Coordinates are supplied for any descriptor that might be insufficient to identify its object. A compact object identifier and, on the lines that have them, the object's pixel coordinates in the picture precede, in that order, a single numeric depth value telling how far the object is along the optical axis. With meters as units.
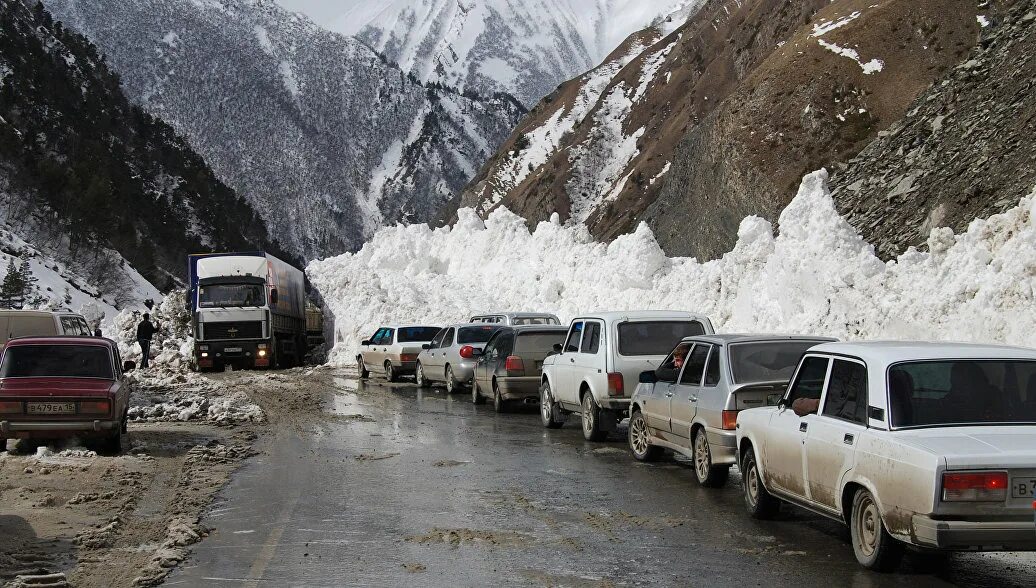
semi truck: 36.03
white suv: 14.09
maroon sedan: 12.95
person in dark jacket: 35.06
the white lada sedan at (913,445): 6.32
